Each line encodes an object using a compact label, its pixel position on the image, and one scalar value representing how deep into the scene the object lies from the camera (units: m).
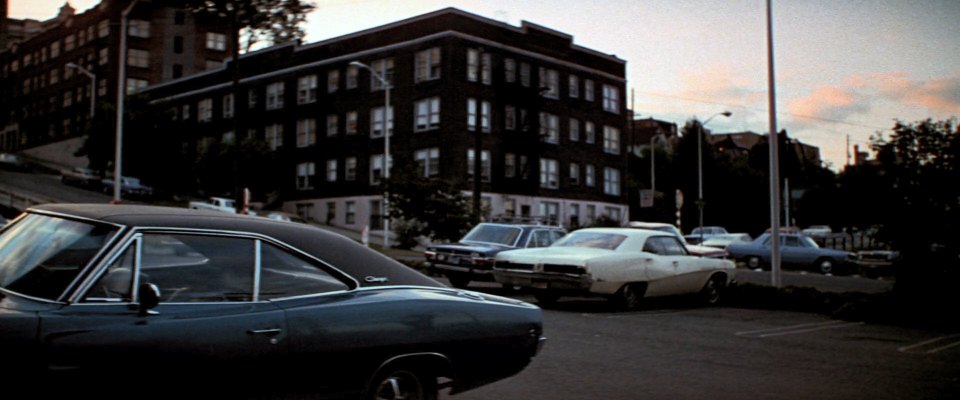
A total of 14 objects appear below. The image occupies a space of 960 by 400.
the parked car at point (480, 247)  17.91
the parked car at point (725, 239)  38.50
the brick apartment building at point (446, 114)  50.69
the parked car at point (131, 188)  55.16
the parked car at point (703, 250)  23.00
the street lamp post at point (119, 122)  35.00
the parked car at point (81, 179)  59.03
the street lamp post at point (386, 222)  41.27
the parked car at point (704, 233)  43.09
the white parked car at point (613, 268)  13.84
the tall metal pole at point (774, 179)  18.62
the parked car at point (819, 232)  65.37
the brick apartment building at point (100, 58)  83.12
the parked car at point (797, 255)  32.34
